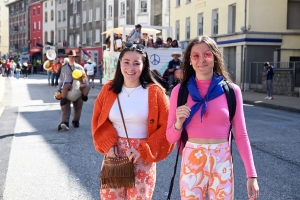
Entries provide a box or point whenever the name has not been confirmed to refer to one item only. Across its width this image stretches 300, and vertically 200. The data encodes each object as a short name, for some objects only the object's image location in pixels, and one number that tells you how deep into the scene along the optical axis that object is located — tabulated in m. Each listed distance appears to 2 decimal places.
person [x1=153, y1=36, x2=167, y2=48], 19.78
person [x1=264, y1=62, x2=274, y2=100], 21.53
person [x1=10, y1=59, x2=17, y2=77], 53.36
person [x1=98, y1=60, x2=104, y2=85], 33.78
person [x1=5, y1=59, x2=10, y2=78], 54.92
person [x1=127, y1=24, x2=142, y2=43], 18.50
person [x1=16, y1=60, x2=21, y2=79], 49.22
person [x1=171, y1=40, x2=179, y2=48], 20.00
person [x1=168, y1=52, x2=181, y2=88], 17.58
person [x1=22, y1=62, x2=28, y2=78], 51.51
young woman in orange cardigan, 3.52
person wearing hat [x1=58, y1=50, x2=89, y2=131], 10.70
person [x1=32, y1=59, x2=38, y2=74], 69.55
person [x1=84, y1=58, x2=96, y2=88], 30.05
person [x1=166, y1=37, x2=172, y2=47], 19.91
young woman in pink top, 3.10
